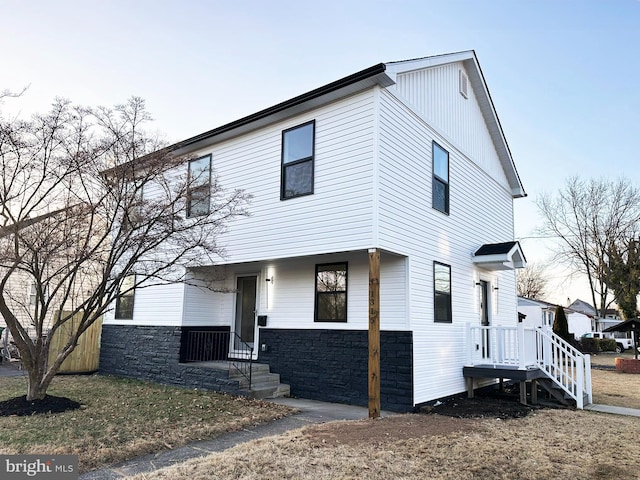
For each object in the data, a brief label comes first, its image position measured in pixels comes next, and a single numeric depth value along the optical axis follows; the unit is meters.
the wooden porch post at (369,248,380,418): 7.52
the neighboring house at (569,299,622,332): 38.50
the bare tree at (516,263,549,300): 52.62
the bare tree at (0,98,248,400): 7.49
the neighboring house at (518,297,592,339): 34.75
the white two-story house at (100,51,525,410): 8.41
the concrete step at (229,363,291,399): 9.21
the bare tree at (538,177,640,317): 32.59
